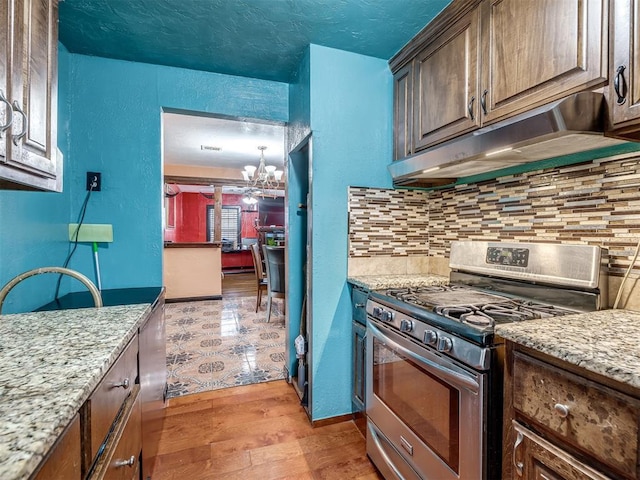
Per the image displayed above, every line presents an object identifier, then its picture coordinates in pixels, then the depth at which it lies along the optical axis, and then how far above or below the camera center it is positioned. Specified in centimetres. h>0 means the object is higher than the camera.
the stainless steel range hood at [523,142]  98 +35
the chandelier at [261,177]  491 +104
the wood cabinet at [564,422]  67 -45
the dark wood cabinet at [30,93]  81 +41
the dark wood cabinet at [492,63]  103 +71
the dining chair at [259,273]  459 -53
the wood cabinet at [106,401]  67 -42
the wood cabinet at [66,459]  49 -38
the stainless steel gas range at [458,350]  101 -42
